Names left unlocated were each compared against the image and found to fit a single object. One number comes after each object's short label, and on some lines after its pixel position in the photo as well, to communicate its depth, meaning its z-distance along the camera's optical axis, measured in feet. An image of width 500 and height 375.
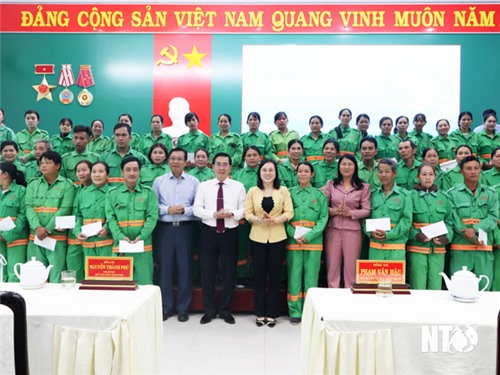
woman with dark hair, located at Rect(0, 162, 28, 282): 13.29
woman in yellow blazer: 12.96
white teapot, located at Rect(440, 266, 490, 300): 7.08
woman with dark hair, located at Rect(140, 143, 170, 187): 15.45
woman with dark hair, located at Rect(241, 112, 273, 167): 20.29
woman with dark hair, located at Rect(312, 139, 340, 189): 15.83
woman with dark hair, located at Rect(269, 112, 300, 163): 20.93
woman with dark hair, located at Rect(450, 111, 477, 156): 20.71
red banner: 23.71
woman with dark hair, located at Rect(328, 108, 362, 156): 20.21
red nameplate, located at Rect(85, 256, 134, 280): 7.98
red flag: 24.76
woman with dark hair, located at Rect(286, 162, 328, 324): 13.14
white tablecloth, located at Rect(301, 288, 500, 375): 6.09
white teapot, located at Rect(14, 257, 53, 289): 7.59
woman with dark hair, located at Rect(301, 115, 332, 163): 19.72
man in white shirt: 13.24
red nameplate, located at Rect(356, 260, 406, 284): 7.78
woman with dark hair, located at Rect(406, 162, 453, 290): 12.49
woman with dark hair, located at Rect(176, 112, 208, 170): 20.31
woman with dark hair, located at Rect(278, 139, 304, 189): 15.85
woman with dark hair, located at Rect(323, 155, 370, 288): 12.98
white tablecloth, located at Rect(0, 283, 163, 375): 6.11
